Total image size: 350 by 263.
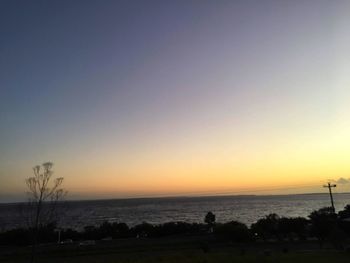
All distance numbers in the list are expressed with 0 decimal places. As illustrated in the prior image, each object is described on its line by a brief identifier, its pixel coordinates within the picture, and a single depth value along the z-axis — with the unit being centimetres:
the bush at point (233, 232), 4334
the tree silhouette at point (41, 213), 2638
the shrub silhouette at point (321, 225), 4197
